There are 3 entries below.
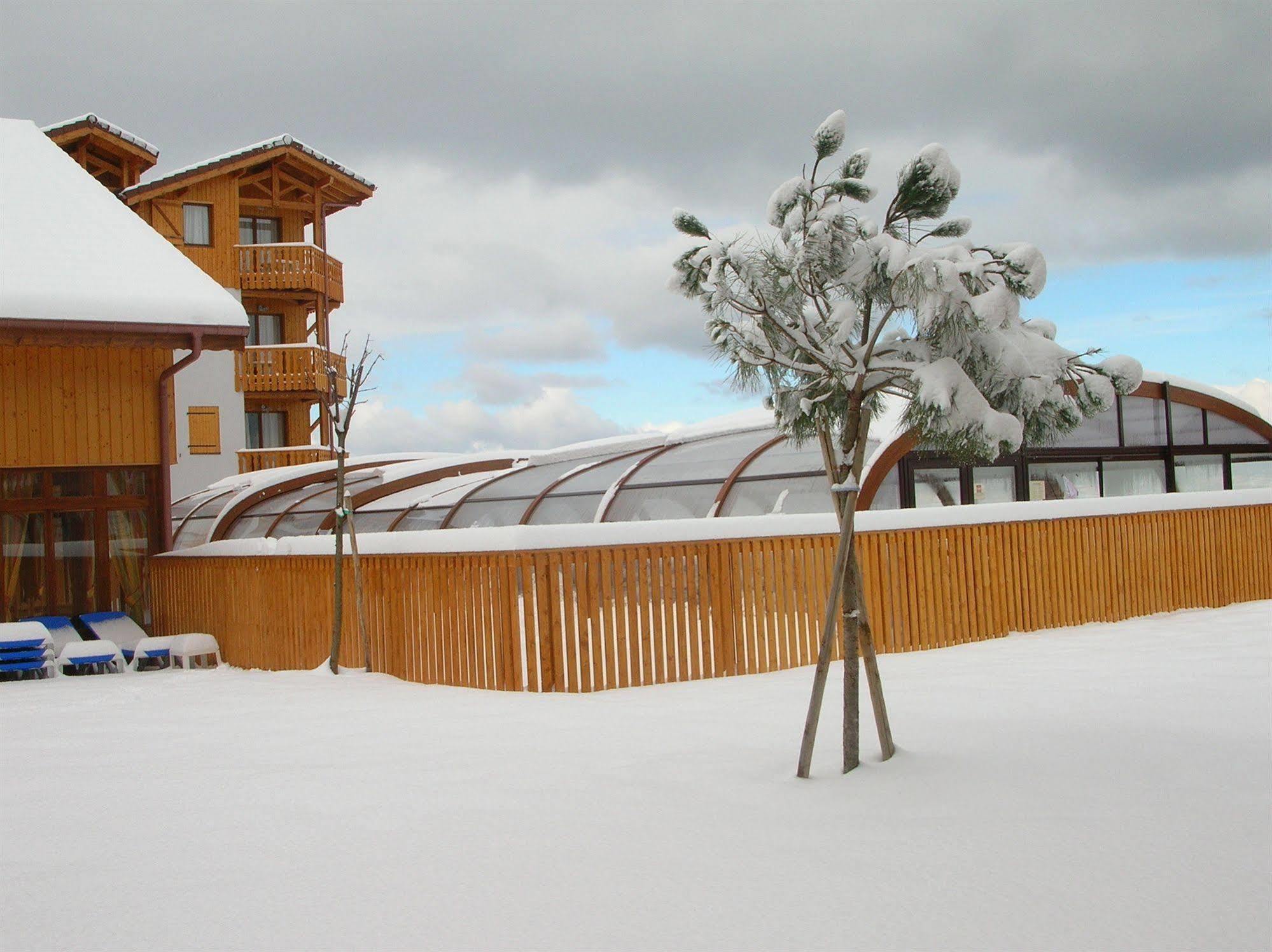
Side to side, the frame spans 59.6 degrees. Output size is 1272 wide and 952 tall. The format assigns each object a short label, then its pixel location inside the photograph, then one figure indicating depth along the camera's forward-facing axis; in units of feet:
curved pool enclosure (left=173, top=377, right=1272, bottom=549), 38.73
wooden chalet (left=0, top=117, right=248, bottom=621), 42.91
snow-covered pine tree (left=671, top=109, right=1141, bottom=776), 16.92
